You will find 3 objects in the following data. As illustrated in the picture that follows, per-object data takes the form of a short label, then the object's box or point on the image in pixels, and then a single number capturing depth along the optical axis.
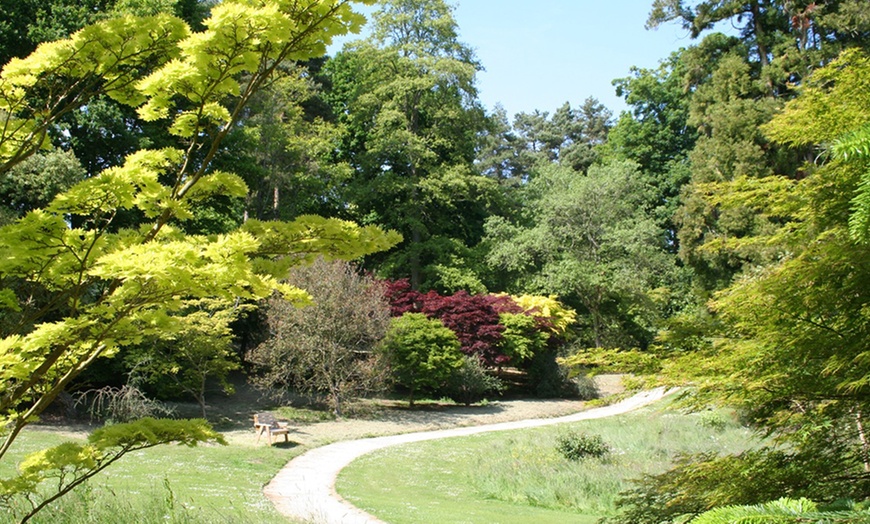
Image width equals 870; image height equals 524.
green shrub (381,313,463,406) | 20.39
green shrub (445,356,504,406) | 21.80
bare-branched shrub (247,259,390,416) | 18.23
